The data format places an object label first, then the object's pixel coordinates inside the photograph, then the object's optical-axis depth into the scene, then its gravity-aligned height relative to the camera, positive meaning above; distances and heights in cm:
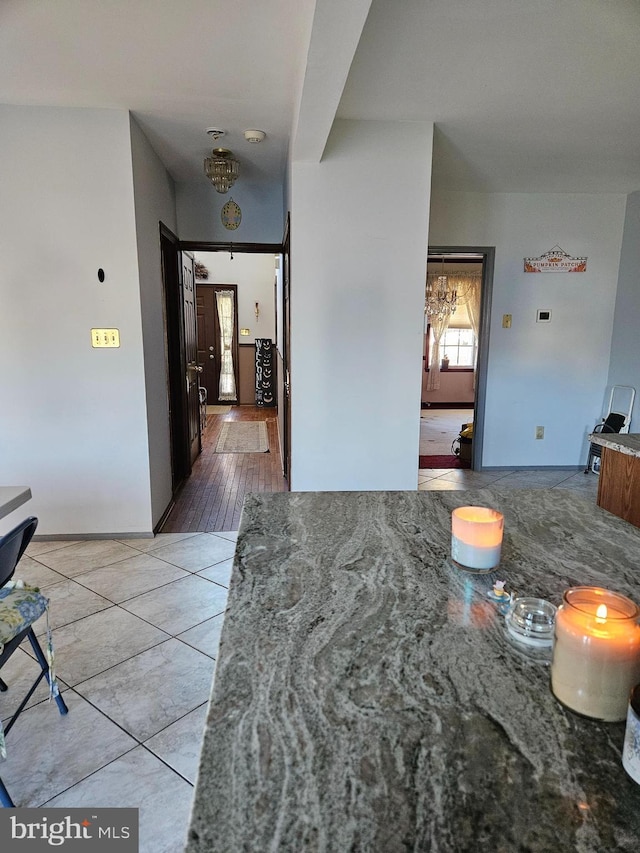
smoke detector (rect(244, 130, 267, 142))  326 +122
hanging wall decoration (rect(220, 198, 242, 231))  412 +91
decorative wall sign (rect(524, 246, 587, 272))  482 +63
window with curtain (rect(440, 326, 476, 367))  1016 -33
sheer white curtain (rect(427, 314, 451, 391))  961 -25
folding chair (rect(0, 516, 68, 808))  150 -86
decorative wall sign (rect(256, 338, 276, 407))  922 -80
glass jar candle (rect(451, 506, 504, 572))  102 -42
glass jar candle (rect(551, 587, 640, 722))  65 -41
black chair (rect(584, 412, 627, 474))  461 -84
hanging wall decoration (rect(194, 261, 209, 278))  902 +101
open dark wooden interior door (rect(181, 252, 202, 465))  495 -23
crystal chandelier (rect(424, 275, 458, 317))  877 +56
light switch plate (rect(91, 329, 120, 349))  315 -6
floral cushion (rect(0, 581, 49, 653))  154 -87
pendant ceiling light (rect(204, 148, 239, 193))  354 +109
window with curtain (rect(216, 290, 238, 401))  924 -24
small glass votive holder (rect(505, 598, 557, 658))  81 -47
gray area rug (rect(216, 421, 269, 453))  611 -139
